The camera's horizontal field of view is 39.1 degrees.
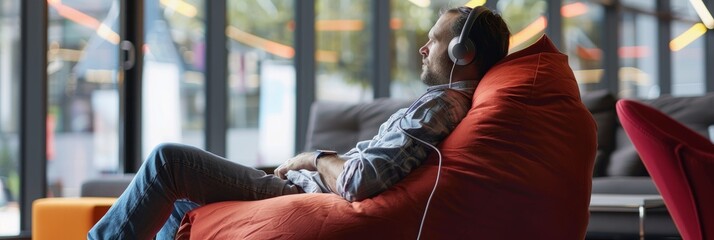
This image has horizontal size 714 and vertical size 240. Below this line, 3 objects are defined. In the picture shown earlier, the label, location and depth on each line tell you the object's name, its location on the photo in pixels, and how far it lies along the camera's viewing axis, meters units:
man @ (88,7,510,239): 2.51
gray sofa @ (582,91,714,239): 4.56
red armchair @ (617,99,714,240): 3.07
